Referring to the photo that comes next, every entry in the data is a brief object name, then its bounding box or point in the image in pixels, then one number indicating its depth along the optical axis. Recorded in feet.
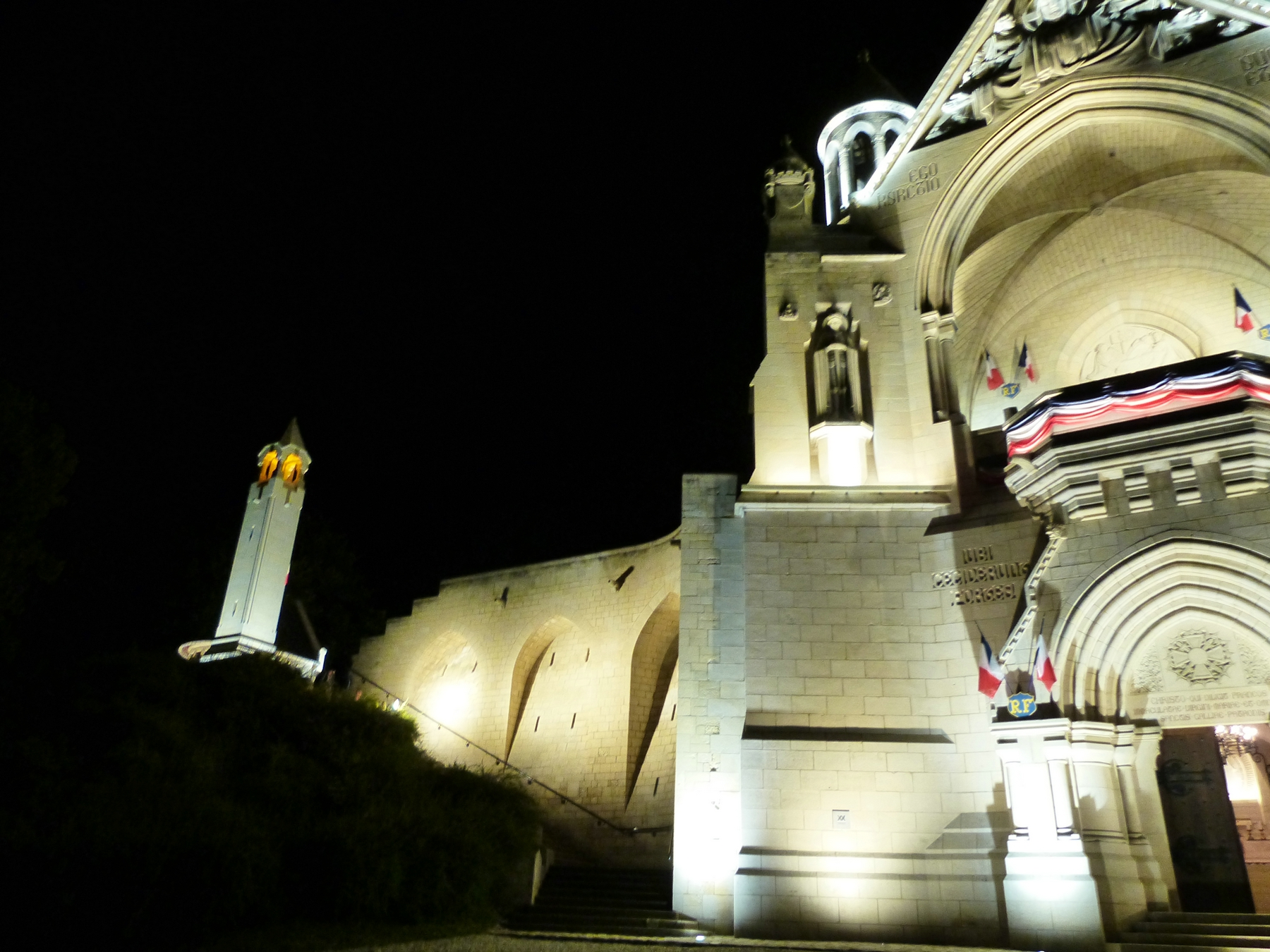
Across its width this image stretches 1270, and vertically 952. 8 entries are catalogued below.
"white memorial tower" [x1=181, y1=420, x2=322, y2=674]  79.61
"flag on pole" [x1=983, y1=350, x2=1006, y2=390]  53.01
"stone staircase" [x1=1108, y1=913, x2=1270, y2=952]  30.40
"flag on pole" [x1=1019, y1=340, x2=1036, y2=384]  52.60
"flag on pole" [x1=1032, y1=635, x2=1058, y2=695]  35.65
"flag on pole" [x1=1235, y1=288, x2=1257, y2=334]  45.68
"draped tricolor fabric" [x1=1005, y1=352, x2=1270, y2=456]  33.53
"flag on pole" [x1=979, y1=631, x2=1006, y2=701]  36.91
